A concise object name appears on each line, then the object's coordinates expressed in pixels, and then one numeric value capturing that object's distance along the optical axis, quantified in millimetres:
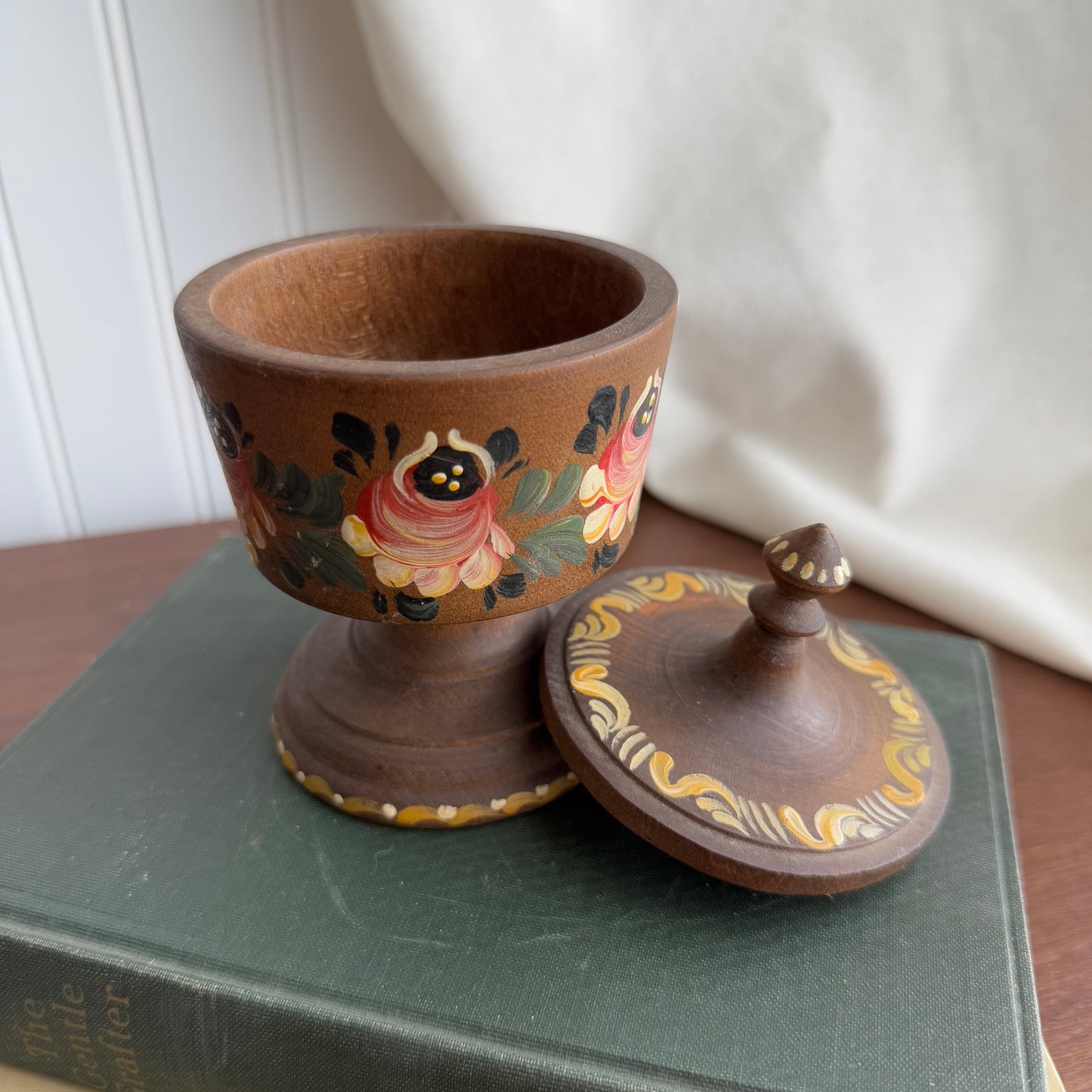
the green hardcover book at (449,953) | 377
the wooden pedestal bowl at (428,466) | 351
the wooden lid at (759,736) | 396
